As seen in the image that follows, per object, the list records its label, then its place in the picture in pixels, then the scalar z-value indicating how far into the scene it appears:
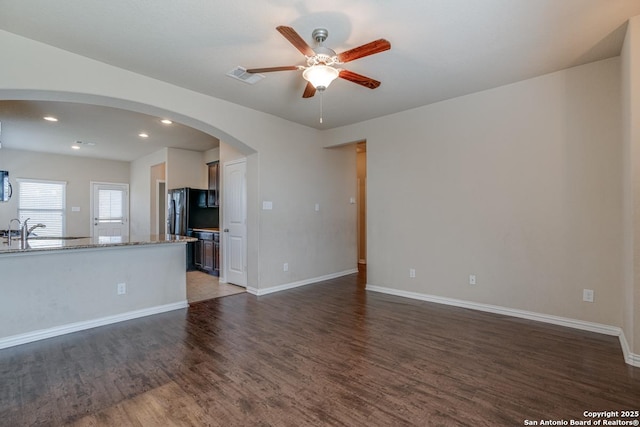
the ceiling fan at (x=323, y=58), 2.20
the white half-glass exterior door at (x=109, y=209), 8.31
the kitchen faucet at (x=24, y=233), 3.53
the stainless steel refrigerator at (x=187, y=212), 6.61
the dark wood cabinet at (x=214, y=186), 6.58
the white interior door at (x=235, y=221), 5.15
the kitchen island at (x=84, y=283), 2.95
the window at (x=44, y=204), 7.25
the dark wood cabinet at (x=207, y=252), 6.02
